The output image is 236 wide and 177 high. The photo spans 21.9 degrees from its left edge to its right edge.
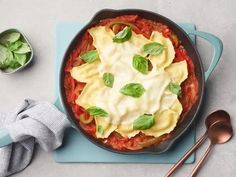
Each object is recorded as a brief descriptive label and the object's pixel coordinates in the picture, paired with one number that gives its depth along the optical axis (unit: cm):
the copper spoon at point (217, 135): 179
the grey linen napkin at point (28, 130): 173
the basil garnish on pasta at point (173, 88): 172
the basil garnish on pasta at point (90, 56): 173
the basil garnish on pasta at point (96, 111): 170
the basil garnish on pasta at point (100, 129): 172
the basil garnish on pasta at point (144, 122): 170
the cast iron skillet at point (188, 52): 172
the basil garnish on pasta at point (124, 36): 173
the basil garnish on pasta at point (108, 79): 172
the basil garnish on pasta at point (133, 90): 170
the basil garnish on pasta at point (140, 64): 171
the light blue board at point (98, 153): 181
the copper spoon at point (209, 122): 178
